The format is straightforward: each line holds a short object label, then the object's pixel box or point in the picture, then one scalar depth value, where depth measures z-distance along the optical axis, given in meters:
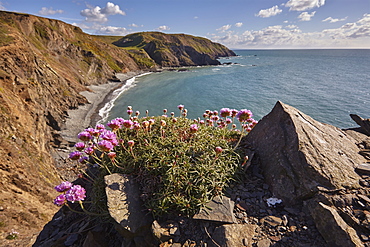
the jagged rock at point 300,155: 3.86
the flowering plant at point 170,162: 3.82
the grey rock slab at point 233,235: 3.16
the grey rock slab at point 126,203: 3.60
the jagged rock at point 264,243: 3.13
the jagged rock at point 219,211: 3.60
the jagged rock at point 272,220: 3.49
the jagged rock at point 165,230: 3.41
